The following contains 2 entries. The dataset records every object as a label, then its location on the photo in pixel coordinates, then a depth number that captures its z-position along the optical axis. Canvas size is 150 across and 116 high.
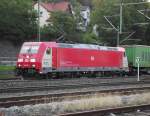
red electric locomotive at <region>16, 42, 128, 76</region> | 33.94
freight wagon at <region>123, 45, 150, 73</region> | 45.19
